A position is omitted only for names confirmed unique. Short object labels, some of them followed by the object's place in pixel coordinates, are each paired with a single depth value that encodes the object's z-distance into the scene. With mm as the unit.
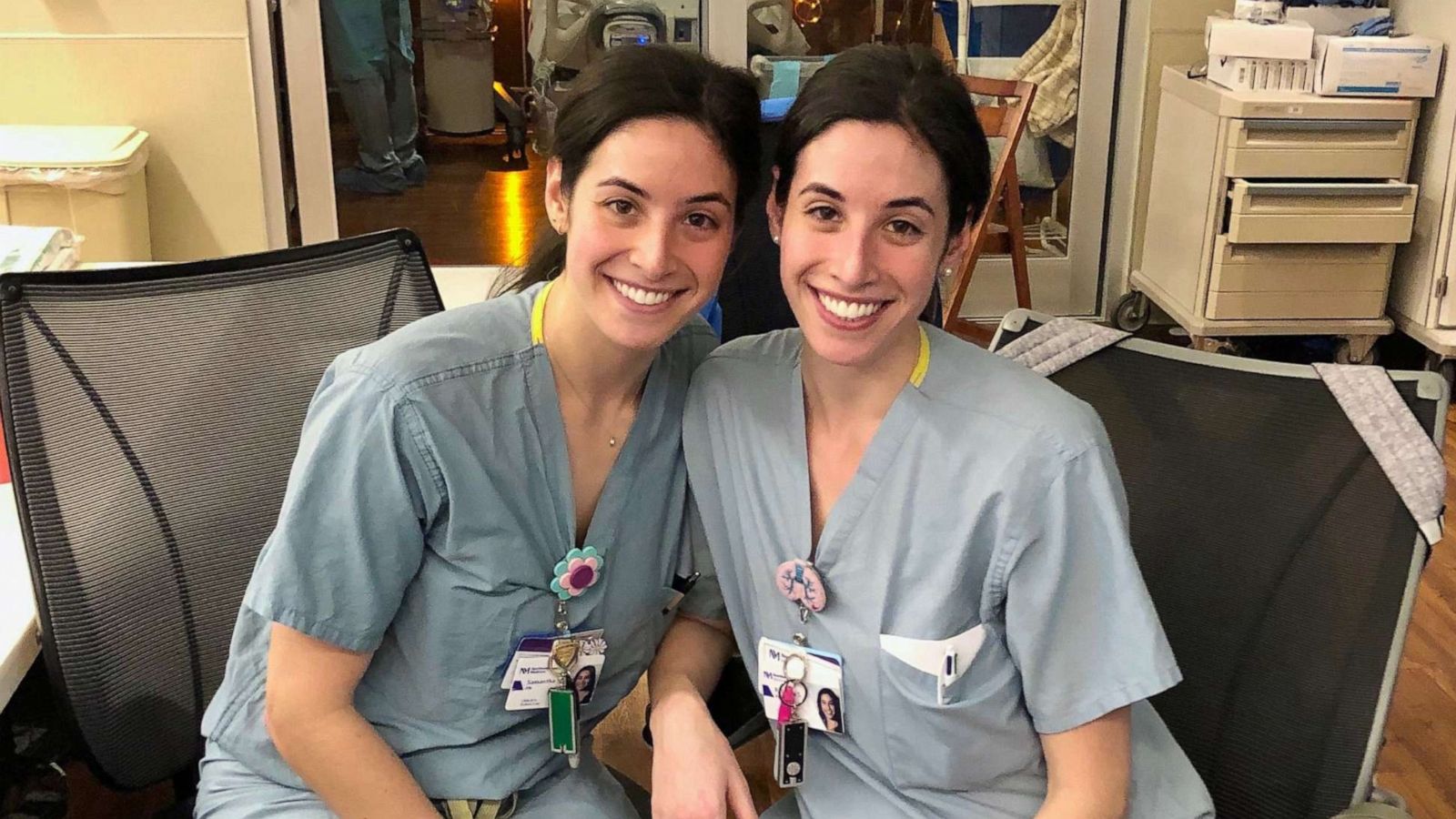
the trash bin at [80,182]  3408
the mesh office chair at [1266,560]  1359
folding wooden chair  3584
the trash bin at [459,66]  4168
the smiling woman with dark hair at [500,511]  1197
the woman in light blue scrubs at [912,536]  1176
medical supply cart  3537
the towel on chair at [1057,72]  4129
